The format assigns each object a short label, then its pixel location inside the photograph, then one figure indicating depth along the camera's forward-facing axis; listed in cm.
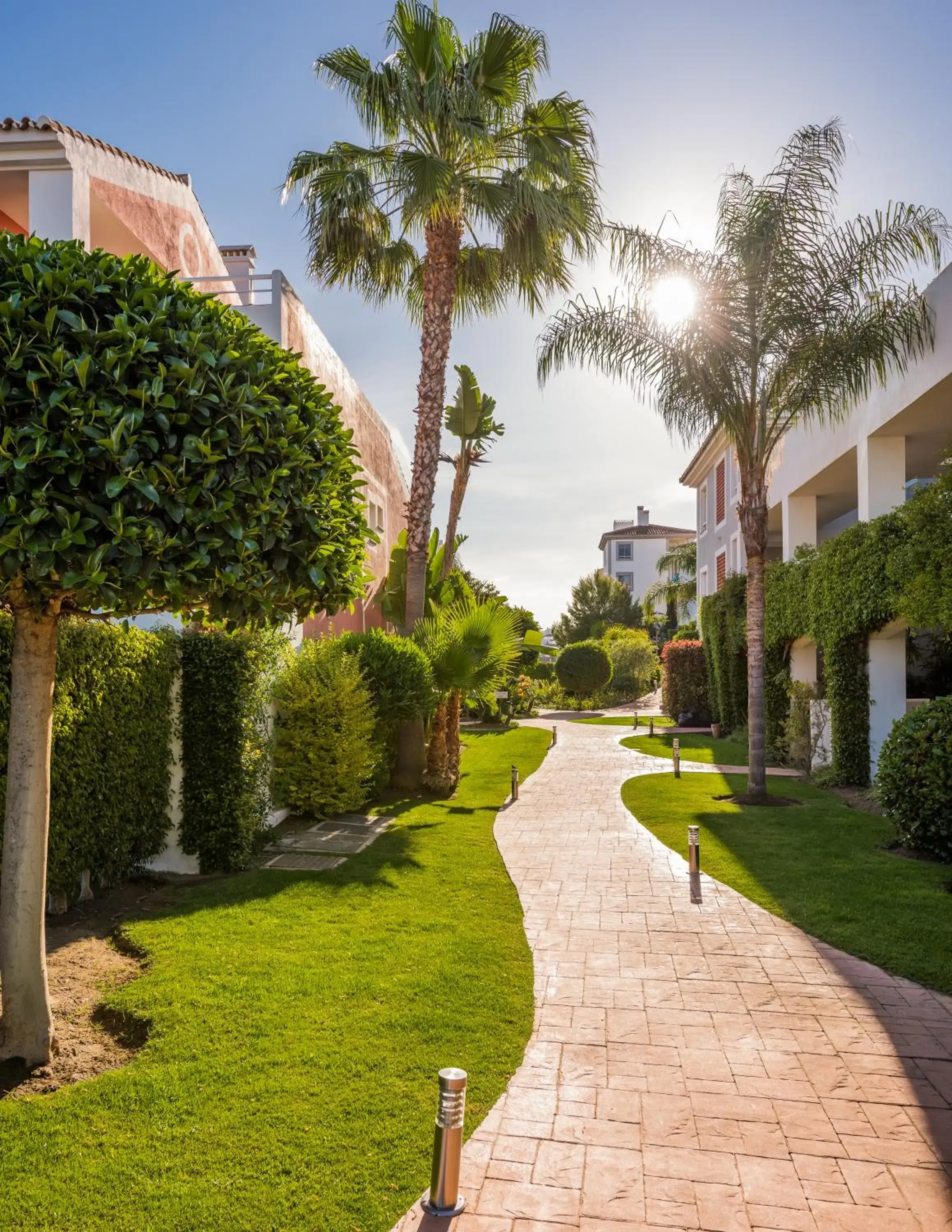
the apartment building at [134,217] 1089
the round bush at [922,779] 909
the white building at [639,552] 6738
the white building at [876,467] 1210
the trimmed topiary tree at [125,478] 373
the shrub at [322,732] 1084
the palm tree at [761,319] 1248
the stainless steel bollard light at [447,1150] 316
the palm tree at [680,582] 4191
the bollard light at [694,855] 844
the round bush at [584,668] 3494
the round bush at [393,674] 1227
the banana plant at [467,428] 1586
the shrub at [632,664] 3678
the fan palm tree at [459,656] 1330
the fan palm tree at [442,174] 1262
